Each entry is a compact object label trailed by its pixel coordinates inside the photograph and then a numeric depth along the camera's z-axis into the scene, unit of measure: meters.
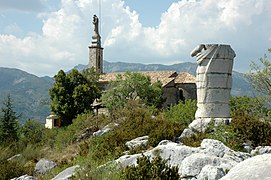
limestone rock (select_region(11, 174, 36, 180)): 12.69
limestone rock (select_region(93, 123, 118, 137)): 19.57
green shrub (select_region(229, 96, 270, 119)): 19.02
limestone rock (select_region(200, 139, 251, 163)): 9.83
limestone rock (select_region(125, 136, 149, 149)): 14.40
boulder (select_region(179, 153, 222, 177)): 8.18
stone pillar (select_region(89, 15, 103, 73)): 53.54
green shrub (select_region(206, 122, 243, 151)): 13.60
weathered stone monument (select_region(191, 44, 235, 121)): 14.84
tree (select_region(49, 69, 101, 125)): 36.34
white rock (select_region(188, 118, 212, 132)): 14.85
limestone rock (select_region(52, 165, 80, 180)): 10.60
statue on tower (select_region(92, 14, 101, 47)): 54.66
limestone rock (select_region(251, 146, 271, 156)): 12.38
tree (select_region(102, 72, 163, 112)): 31.62
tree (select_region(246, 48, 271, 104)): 20.74
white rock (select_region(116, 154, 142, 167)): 10.50
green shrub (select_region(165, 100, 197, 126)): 17.66
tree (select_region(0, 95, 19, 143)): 25.05
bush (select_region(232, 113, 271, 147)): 14.31
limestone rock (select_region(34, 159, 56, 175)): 15.12
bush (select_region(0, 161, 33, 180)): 14.22
